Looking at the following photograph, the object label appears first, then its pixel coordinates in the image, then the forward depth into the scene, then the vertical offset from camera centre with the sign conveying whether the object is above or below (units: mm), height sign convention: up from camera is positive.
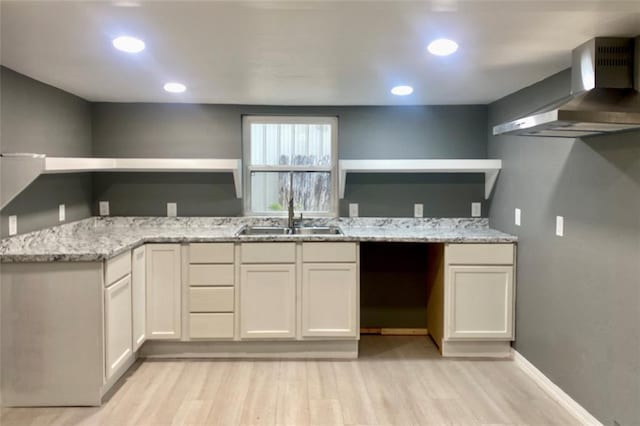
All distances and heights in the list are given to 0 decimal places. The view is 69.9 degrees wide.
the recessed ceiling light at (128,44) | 2189 +786
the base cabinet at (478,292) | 3365 -646
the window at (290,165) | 4062 +351
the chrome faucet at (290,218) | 3873 -120
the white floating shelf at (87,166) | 2533 +261
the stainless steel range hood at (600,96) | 1975 +505
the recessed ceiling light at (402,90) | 3259 +840
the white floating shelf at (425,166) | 3682 +314
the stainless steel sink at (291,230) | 3898 -224
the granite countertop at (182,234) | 2686 -229
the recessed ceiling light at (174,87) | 3180 +833
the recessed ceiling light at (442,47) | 2201 +791
